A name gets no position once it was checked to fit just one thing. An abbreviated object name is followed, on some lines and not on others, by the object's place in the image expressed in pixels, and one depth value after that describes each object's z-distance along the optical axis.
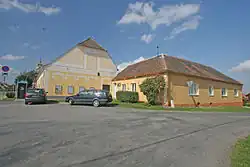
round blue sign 21.60
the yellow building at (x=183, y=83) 19.97
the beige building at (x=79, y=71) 25.98
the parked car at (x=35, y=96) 17.69
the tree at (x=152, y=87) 18.39
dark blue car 17.52
